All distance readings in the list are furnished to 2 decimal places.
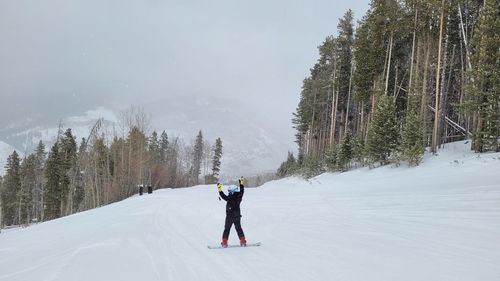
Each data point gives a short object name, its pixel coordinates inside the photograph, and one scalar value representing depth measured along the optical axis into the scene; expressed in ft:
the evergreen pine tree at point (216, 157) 335.06
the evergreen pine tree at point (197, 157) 342.85
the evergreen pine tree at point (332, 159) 121.65
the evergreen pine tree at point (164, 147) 307.78
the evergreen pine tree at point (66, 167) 194.91
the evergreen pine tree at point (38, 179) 239.09
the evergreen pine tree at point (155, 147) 280.45
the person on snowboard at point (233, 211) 37.35
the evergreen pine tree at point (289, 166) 186.86
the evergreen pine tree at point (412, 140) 83.30
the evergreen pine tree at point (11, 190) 237.04
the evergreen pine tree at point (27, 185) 232.32
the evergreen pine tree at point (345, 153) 115.96
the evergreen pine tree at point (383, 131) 94.02
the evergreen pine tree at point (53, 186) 192.75
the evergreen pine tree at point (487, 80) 73.15
